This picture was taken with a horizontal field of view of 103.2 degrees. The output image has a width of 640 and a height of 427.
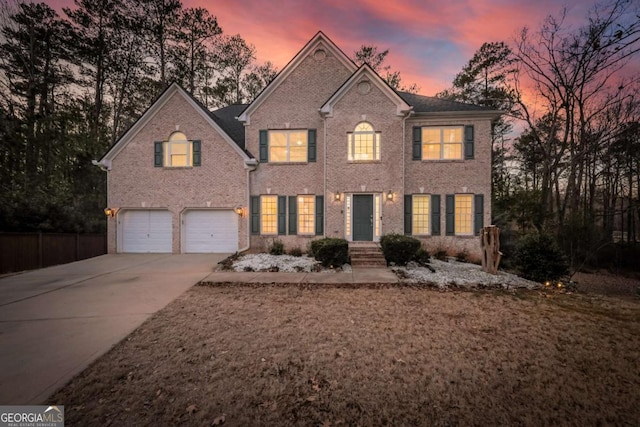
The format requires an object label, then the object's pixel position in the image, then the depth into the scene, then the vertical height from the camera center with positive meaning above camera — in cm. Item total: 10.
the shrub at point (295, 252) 1090 -174
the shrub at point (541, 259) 776 -145
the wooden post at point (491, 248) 828 -117
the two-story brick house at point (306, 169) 1119 +198
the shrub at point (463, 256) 1084 -188
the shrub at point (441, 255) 1073 -184
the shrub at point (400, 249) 912 -134
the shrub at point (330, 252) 896 -142
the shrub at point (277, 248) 1083 -156
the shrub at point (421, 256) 940 -163
